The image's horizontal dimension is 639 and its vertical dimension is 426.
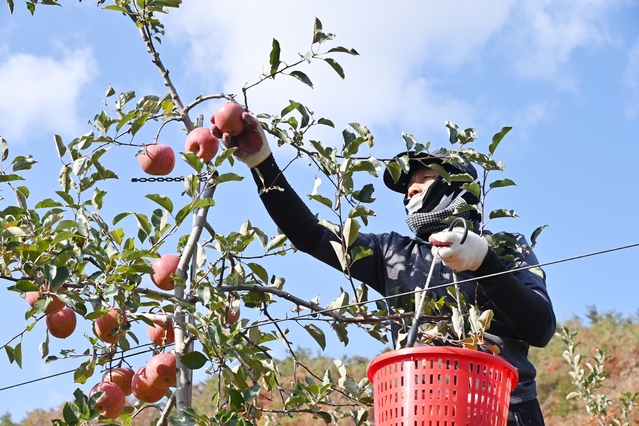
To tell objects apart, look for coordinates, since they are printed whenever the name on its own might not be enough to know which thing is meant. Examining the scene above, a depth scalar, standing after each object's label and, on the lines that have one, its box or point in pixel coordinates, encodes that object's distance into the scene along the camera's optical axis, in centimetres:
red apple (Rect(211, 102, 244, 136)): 254
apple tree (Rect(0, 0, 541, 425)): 205
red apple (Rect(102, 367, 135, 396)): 244
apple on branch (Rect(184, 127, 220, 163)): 251
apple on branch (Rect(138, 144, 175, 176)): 257
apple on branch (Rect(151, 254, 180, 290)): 242
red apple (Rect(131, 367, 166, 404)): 236
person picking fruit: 245
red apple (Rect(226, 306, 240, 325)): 239
